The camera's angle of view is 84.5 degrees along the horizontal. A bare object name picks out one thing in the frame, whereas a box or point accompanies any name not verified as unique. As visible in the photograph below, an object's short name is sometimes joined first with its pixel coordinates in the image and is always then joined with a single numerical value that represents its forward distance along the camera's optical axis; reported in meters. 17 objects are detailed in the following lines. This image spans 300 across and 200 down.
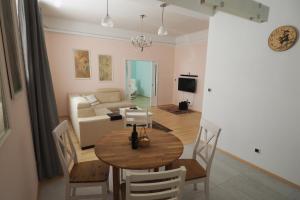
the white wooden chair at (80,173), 1.57
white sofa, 3.09
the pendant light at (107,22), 2.97
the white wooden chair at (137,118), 2.57
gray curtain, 1.90
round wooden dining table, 1.43
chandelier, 4.45
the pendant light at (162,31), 3.59
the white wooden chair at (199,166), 1.73
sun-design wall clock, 2.20
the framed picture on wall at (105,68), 5.68
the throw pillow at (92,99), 4.99
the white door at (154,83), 6.88
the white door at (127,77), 6.23
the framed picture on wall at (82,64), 5.25
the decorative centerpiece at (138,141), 1.67
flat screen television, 6.35
